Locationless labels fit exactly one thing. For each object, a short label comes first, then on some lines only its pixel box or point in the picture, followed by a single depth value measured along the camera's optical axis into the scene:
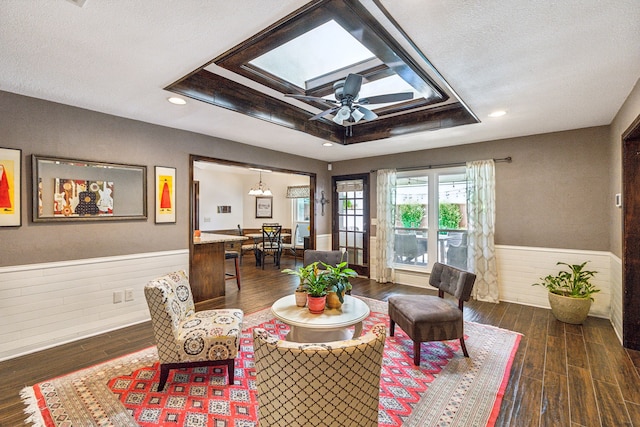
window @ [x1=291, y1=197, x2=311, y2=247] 8.53
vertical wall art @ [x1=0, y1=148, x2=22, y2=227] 2.65
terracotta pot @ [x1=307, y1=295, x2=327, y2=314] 2.37
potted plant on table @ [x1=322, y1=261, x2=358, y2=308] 2.46
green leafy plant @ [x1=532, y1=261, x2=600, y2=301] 3.52
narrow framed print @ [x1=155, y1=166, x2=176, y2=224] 3.67
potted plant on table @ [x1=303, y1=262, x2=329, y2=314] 2.38
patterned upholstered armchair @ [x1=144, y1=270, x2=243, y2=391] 2.16
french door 5.92
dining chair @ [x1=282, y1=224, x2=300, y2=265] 7.39
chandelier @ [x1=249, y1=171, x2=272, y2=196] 7.98
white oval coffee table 2.20
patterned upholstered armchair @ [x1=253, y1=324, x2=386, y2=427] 1.24
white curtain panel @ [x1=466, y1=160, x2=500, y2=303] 4.38
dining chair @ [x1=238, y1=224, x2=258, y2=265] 7.29
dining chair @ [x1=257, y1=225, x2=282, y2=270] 6.90
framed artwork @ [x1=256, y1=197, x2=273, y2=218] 8.91
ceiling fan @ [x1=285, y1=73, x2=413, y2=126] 2.41
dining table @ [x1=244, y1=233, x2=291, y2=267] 7.11
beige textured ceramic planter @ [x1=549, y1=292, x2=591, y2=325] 3.36
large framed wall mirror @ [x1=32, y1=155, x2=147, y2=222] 2.88
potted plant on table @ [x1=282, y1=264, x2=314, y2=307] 2.54
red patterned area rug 1.89
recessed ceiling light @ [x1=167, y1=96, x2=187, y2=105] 2.82
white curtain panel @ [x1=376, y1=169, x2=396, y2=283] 5.42
